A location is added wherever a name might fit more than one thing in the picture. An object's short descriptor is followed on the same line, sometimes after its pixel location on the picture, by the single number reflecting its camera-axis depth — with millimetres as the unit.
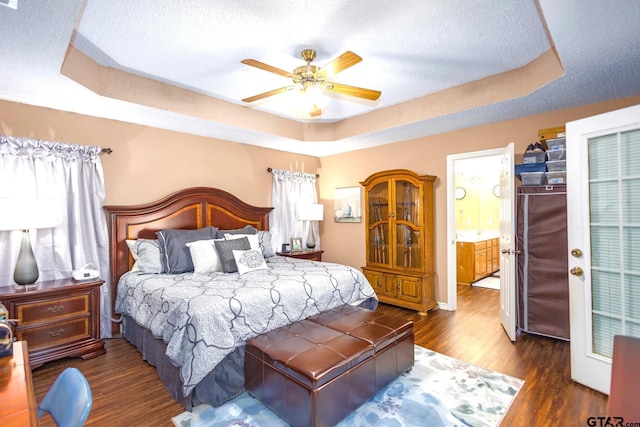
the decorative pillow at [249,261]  3137
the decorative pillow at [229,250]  3211
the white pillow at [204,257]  3182
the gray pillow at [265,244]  4023
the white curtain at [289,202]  4926
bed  2094
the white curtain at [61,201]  2779
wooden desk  894
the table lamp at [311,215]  4965
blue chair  1018
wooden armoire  4102
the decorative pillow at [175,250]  3175
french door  2152
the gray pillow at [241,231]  3726
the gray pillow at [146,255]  3146
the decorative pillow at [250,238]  3572
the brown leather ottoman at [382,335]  2205
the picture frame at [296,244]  4818
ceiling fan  2215
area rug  1970
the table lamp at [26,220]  2465
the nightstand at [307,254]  4580
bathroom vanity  5551
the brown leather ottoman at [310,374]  1782
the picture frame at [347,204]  5109
